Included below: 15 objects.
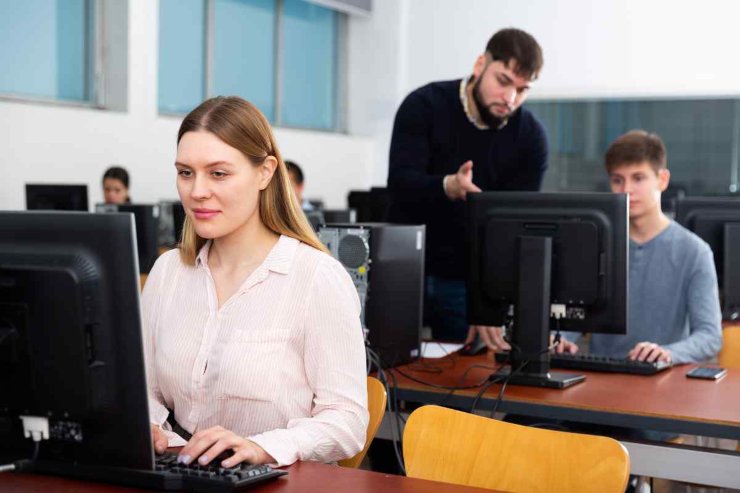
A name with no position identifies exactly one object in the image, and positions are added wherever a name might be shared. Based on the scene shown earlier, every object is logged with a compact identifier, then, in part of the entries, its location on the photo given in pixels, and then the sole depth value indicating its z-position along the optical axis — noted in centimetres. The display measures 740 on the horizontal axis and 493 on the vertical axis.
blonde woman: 178
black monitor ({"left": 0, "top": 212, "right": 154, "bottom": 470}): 130
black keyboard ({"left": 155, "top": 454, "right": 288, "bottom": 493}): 142
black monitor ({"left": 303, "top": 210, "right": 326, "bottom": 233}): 493
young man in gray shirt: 290
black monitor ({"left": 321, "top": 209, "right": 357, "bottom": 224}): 574
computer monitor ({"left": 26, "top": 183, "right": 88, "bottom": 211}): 544
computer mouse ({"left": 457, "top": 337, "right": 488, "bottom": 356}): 295
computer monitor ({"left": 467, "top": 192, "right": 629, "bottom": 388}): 249
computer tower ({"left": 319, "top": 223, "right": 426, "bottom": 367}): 272
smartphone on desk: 257
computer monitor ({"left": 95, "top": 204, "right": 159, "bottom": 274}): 529
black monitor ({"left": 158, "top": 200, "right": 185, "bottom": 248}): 646
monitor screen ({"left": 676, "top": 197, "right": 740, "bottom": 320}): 346
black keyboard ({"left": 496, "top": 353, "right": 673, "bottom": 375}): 263
